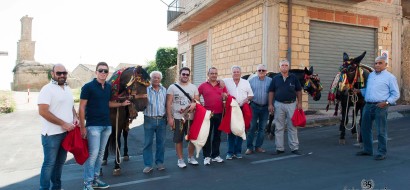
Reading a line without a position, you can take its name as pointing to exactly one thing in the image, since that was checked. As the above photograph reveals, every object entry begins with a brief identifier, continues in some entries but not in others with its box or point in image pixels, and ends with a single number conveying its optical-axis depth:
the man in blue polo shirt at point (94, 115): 4.64
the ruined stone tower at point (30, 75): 34.69
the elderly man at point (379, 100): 6.06
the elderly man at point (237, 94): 6.69
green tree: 28.64
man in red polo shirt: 6.28
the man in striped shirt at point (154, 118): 5.73
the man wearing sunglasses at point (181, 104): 5.92
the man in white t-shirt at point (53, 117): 4.27
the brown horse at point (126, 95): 5.51
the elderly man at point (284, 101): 6.87
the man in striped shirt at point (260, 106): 7.12
